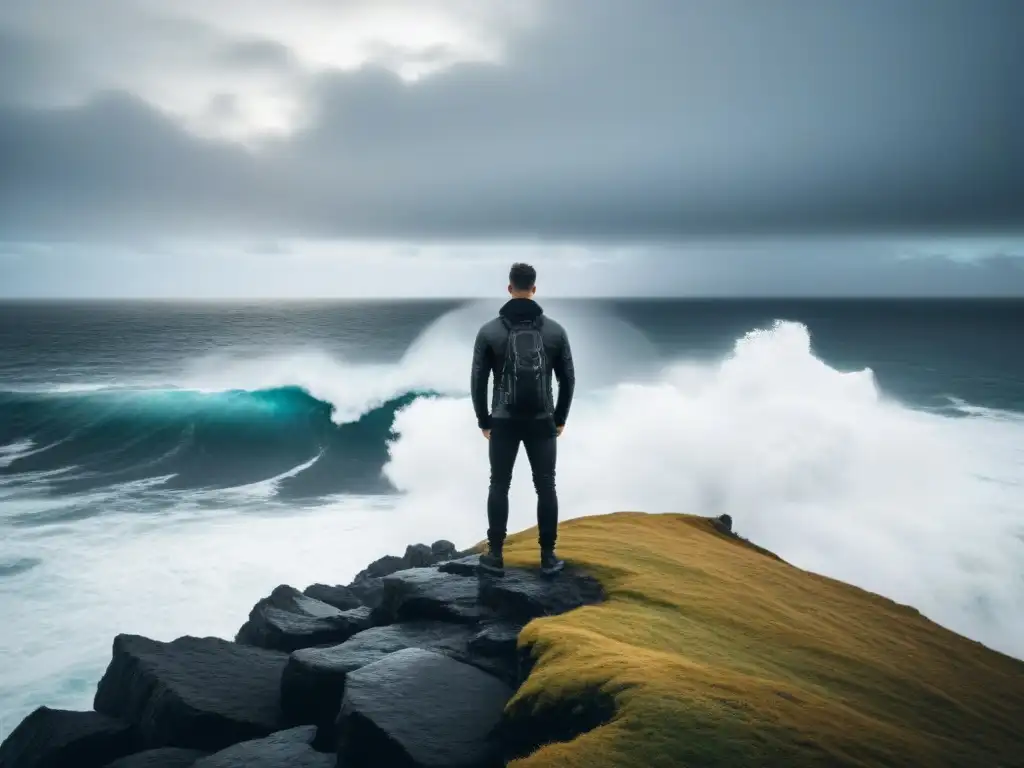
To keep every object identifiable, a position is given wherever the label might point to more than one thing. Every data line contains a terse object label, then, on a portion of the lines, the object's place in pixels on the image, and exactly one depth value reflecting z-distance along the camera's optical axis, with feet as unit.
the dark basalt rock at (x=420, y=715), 19.77
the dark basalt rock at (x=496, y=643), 25.14
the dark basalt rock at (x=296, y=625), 31.78
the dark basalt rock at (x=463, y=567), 30.83
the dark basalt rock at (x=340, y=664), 24.27
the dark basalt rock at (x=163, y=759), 22.45
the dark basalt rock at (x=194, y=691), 24.80
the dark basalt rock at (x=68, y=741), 24.34
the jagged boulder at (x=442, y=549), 50.85
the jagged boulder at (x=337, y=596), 43.83
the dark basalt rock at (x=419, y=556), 50.72
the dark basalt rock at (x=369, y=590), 43.05
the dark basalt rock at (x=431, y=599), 27.71
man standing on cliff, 26.66
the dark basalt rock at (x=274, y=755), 20.81
